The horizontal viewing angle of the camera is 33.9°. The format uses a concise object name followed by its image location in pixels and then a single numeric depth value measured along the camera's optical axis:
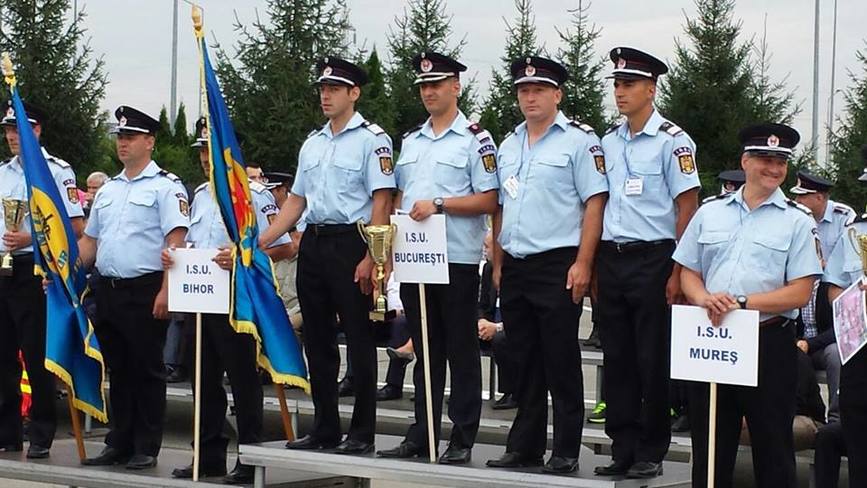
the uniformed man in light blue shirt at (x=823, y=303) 8.25
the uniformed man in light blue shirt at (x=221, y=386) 7.55
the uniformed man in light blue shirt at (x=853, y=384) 5.80
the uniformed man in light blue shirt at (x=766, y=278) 5.93
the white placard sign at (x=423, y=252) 6.76
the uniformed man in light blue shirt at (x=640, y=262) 6.41
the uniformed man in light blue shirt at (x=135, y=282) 7.71
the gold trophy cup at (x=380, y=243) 6.87
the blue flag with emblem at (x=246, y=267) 7.42
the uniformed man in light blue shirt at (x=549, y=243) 6.59
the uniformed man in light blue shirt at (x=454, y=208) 6.89
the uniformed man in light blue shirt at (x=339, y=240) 7.09
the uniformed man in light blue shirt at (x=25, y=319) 8.22
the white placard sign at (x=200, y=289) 7.47
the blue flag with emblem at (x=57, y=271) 7.95
